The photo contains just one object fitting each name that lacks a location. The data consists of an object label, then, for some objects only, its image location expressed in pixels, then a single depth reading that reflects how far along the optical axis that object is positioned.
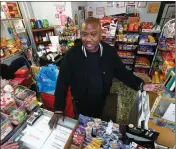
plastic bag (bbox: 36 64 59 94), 2.06
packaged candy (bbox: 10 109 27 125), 0.80
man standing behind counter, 1.14
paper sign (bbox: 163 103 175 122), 1.06
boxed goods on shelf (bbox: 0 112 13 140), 0.70
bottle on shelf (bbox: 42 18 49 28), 3.20
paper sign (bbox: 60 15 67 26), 3.28
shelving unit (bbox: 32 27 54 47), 3.16
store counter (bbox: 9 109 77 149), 0.83
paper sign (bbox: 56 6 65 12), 3.17
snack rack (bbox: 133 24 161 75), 2.84
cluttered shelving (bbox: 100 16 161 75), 2.90
